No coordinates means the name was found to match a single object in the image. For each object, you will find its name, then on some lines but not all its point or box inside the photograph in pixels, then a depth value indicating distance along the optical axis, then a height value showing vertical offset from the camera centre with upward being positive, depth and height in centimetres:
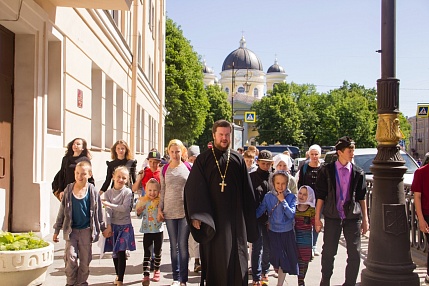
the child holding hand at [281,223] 664 -91
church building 13125 +1838
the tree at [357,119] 8300 +455
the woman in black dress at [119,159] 902 -20
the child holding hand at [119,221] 672 -92
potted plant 534 -111
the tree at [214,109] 8712 +642
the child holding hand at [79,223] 619 -86
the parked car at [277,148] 3363 +2
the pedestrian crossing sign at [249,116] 4337 +252
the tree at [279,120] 8712 +450
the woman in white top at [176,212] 685 -80
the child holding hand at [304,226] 679 -97
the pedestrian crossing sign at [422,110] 2281 +165
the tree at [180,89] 4584 +494
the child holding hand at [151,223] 715 -99
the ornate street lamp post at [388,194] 614 -51
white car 1361 -25
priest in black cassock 573 -71
